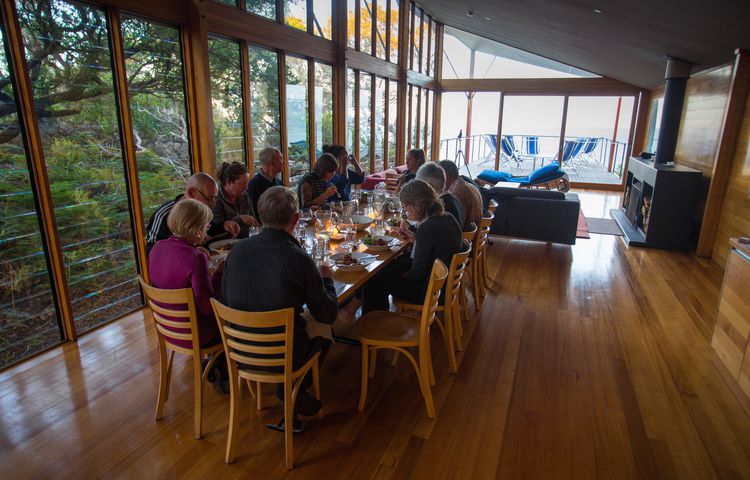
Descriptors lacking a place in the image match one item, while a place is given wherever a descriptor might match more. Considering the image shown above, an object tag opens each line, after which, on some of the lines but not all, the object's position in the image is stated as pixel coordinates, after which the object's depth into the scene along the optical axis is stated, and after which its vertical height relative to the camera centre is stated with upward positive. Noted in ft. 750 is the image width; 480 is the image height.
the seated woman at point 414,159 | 16.39 -1.04
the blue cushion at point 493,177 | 30.19 -3.04
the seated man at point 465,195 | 12.66 -1.78
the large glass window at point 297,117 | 18.48 +0.47
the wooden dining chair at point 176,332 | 6.77 -3.24
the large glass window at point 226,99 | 14.29 +0.94
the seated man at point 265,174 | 12.69 -1.27
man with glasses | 8.91 -1.54
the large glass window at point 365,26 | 24.62 +5.59
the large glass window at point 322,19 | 19.92 +4.85
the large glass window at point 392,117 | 29.78 +0.82
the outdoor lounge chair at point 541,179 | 28.58 -3.05
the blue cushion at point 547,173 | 28.55 -2.60
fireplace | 18.72 -3.08
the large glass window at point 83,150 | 9.65 -0.52
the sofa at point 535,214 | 18.44 -3.36
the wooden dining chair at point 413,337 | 7.87 -3.69
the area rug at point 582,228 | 21.43 -4.77
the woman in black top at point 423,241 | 9.23 -2.23
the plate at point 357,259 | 8.49 -2.51
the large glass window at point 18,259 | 8.97 -2.74
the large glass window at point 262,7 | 15.74 +4.25
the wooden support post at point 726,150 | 16.21 -0.64
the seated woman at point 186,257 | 6.98 -1.99
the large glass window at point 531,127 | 37.45 +0.33
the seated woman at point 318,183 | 13.96 -1.66
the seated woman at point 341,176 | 16.16 -1.66
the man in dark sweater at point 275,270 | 6.45 -2.00
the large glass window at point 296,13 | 17.95 +4.60
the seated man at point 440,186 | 11.27 -1.39
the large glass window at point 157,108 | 11.60 +0.51
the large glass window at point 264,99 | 16.24 +1.07
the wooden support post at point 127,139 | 10.89 -0.30
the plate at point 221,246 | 9.18 -2.43
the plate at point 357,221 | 11.48 -2.35
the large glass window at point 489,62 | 36.06 +5.61
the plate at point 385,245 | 9.69 -2.47
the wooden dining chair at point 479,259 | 12.70 -3.68
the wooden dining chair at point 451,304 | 8.91 -3.72
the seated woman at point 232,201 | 10.53 -1.70
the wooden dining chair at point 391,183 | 21.11 -2.53
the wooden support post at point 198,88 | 12.80 +1.12
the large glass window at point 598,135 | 36.65 -0.32
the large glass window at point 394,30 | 28.76 +6.22
